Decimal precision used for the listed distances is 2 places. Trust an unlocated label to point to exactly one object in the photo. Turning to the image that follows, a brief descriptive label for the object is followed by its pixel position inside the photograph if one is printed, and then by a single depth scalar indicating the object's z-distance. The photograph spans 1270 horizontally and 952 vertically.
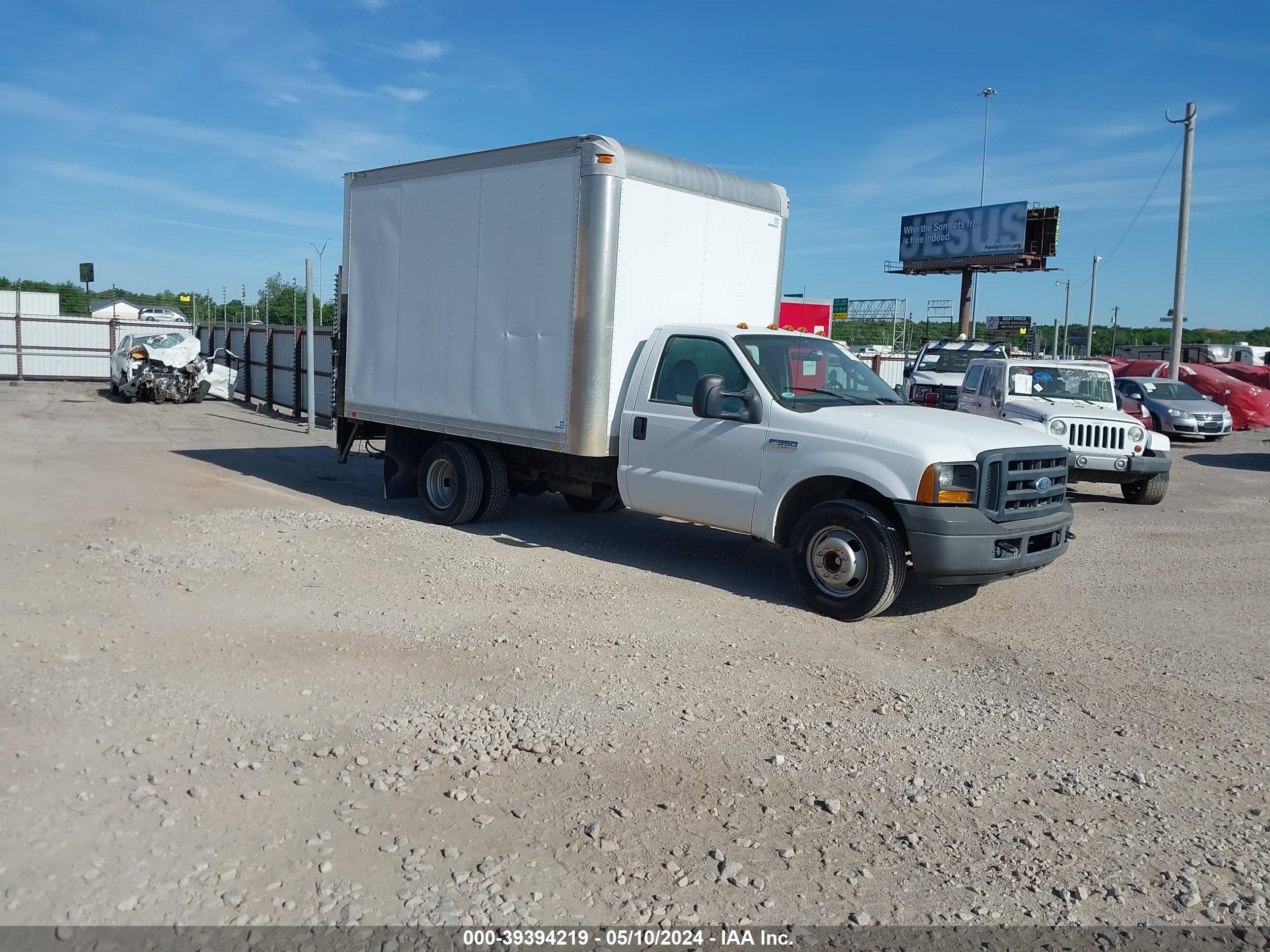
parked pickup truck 20.55
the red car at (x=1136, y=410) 23.80
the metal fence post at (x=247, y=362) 23.91
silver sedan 23.73
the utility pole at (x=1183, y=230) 25.95
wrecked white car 22.52
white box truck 7.04
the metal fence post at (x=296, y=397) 21.03
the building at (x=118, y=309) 42.28
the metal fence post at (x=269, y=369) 22.75
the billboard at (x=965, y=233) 51.78
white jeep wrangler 12.80
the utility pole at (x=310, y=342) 18.47
